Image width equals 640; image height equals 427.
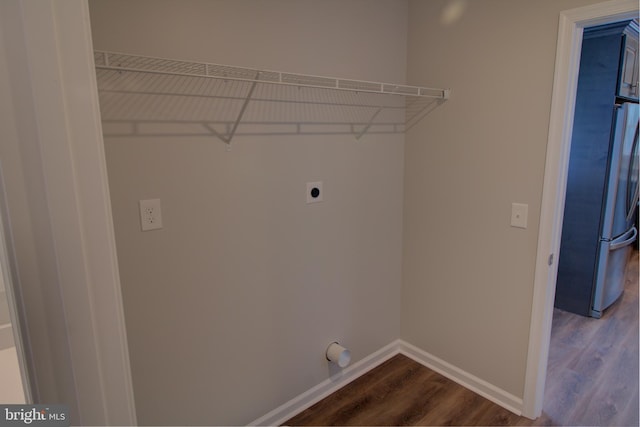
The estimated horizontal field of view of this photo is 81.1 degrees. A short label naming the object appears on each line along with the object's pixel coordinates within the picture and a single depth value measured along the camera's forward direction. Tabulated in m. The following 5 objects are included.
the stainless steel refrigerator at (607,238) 2.89
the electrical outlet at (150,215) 1.41
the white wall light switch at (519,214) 1.91
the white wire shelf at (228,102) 1.31
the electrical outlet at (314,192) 1.93
